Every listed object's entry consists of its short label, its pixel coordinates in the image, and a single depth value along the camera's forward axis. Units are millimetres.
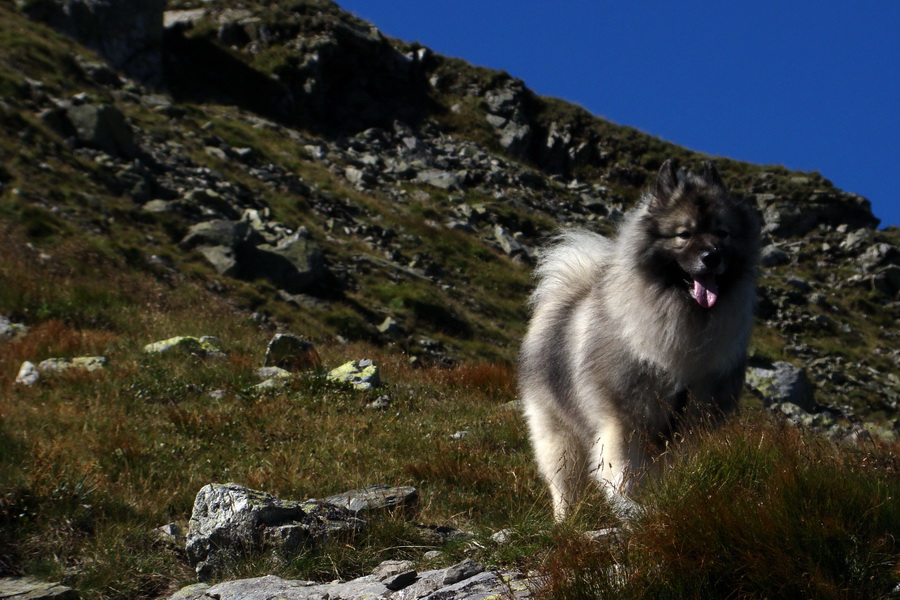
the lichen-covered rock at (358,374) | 9102
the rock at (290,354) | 9945
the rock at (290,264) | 16188
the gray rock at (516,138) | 37594
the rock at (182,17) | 34969
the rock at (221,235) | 16094
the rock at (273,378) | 8671
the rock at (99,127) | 18297
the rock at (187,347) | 9680
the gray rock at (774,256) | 33281
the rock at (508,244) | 25641
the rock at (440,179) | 29766
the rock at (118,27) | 26578
